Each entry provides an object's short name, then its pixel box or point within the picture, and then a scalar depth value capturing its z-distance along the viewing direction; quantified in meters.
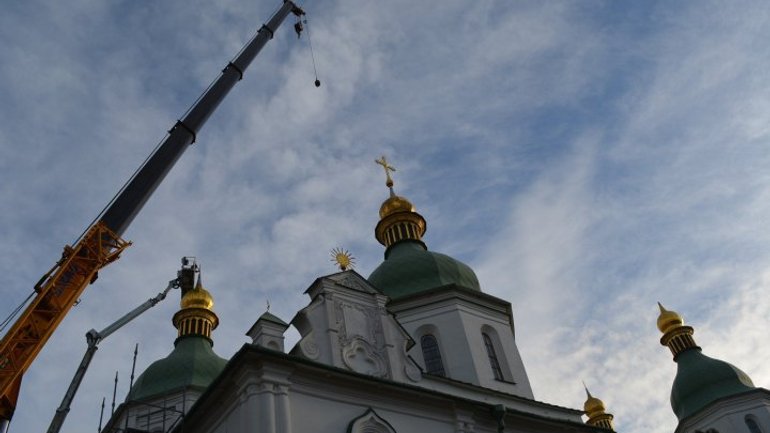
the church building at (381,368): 15.90
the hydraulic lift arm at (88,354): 23.08
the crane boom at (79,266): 15.29
